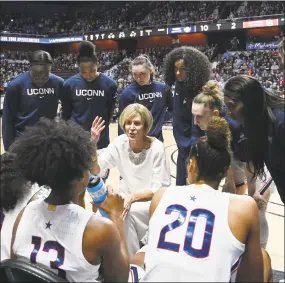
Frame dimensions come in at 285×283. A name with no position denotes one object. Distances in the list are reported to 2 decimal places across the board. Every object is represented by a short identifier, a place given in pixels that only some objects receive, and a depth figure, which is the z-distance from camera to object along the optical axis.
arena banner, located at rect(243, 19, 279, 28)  16.66
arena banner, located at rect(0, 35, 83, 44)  22.49
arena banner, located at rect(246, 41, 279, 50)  17.61
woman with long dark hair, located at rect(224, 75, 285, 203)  1.49
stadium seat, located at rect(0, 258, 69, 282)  1.08
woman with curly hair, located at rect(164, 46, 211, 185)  2.83
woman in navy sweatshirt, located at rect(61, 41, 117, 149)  3.21
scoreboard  17.03
